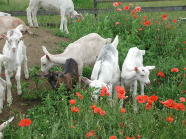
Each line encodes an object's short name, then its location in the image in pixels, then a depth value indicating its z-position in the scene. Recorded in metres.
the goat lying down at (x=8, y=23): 7.68
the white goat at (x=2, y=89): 4.38
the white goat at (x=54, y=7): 8.59
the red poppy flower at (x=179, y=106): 3.05
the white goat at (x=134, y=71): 4.95
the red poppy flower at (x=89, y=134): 2.85
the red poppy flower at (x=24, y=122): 2.64
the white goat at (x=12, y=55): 4.67
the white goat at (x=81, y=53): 5.60
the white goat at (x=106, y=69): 4.35
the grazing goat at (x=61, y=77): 4.58
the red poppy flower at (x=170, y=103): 3.12
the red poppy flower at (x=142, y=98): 3.15
